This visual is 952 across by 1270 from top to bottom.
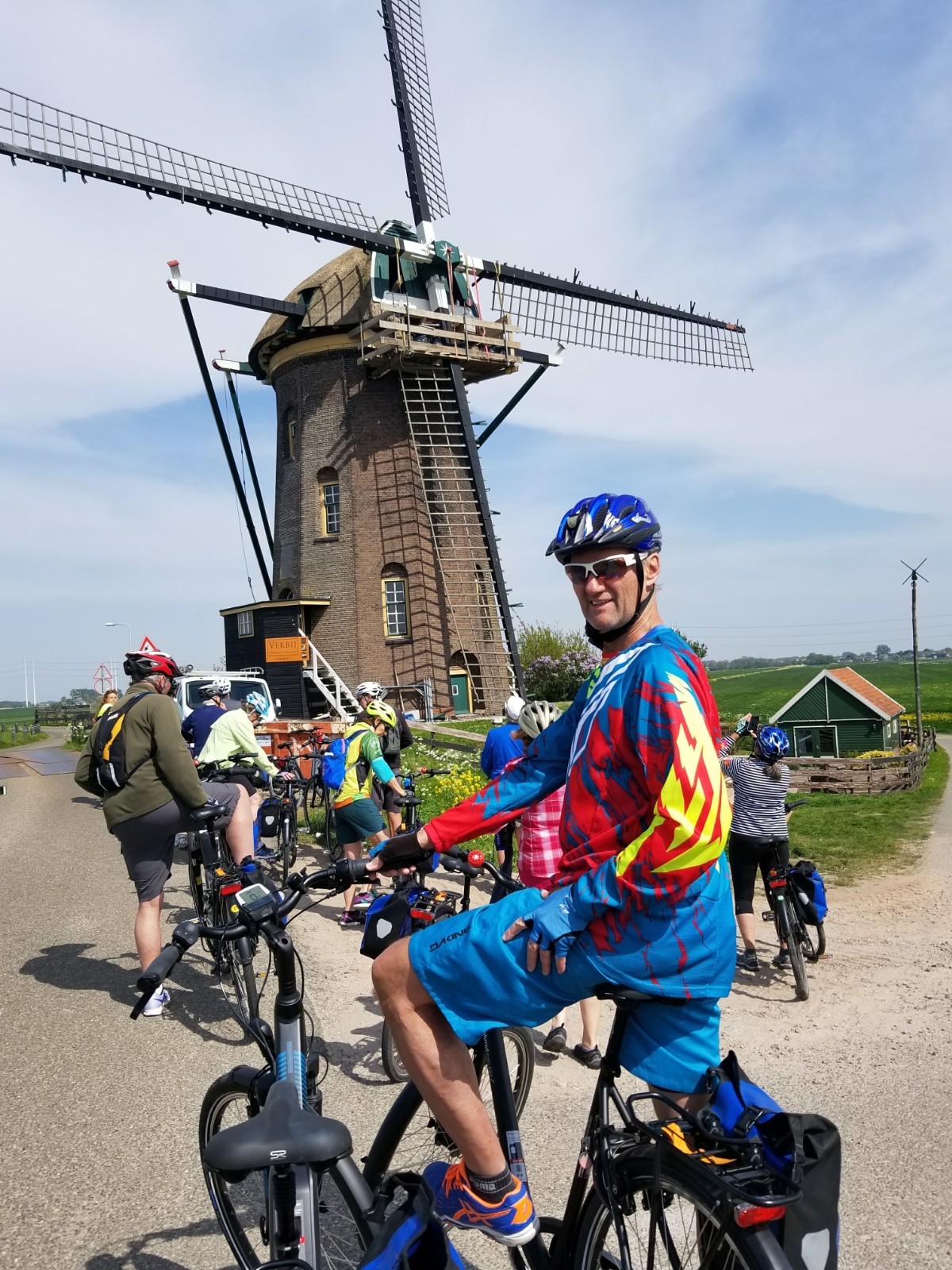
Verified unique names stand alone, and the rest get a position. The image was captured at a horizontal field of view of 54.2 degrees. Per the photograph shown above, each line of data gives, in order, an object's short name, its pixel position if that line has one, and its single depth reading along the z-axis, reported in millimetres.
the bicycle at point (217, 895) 5211
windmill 25797
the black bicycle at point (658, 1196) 1893
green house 33438
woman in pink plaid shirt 5180
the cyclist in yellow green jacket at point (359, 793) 8023
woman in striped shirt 7332
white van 15203
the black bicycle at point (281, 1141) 2303
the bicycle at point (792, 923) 6492
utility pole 32456
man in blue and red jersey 2207
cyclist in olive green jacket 5848
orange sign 26125
